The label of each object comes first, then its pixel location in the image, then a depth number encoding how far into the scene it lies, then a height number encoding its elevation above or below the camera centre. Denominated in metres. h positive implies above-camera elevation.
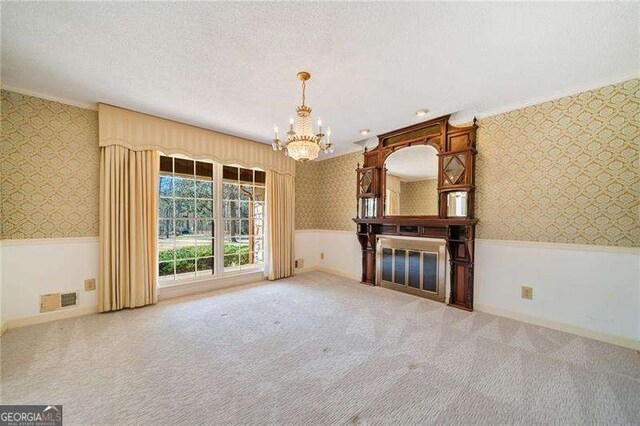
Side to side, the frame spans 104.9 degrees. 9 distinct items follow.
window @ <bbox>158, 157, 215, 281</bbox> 3.65 -0.07
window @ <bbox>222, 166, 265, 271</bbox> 4.25 -0.03
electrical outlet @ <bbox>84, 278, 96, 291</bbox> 3.00 -0.83
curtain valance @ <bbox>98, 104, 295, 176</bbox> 3.07 +1.11
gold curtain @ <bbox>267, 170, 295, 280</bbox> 4.57 -0.16
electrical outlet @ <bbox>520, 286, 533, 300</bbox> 2.82 -0.93
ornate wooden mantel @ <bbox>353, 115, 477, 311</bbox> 3.22 +0.21
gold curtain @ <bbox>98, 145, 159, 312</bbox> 3.02 -0.14
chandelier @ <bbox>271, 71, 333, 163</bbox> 2.32 +0.71
